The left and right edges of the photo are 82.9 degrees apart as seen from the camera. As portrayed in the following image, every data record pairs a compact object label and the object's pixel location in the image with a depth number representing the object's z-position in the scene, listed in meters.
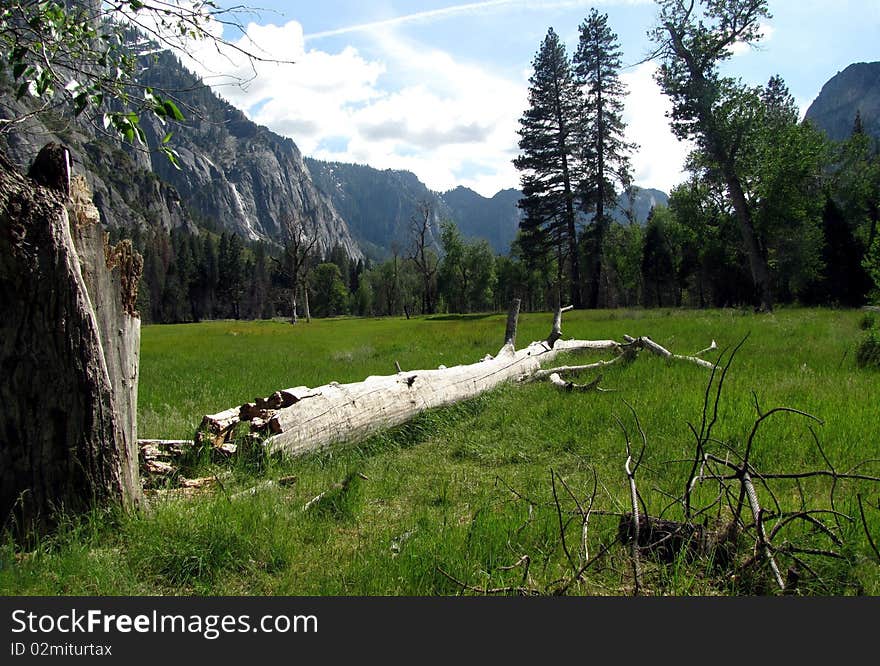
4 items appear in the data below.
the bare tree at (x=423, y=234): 66.19
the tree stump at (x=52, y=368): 3.34
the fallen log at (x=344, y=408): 5.67
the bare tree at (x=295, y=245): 52.21
